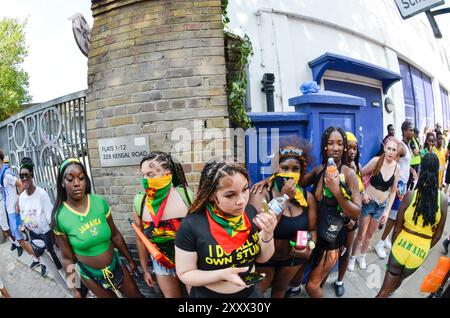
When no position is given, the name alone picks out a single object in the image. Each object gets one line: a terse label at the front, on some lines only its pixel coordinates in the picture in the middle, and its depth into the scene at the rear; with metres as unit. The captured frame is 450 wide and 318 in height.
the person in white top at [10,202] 2.62
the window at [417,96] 2.75
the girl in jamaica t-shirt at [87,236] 1.97
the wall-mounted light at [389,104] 2.65
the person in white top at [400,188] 2.28
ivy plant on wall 2.13
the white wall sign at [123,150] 2.17
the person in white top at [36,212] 2.33
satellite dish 2.34
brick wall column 2.09
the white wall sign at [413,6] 2.35
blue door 2.38
